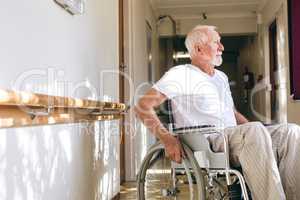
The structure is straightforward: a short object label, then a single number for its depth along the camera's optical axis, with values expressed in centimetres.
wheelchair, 364
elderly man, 352
